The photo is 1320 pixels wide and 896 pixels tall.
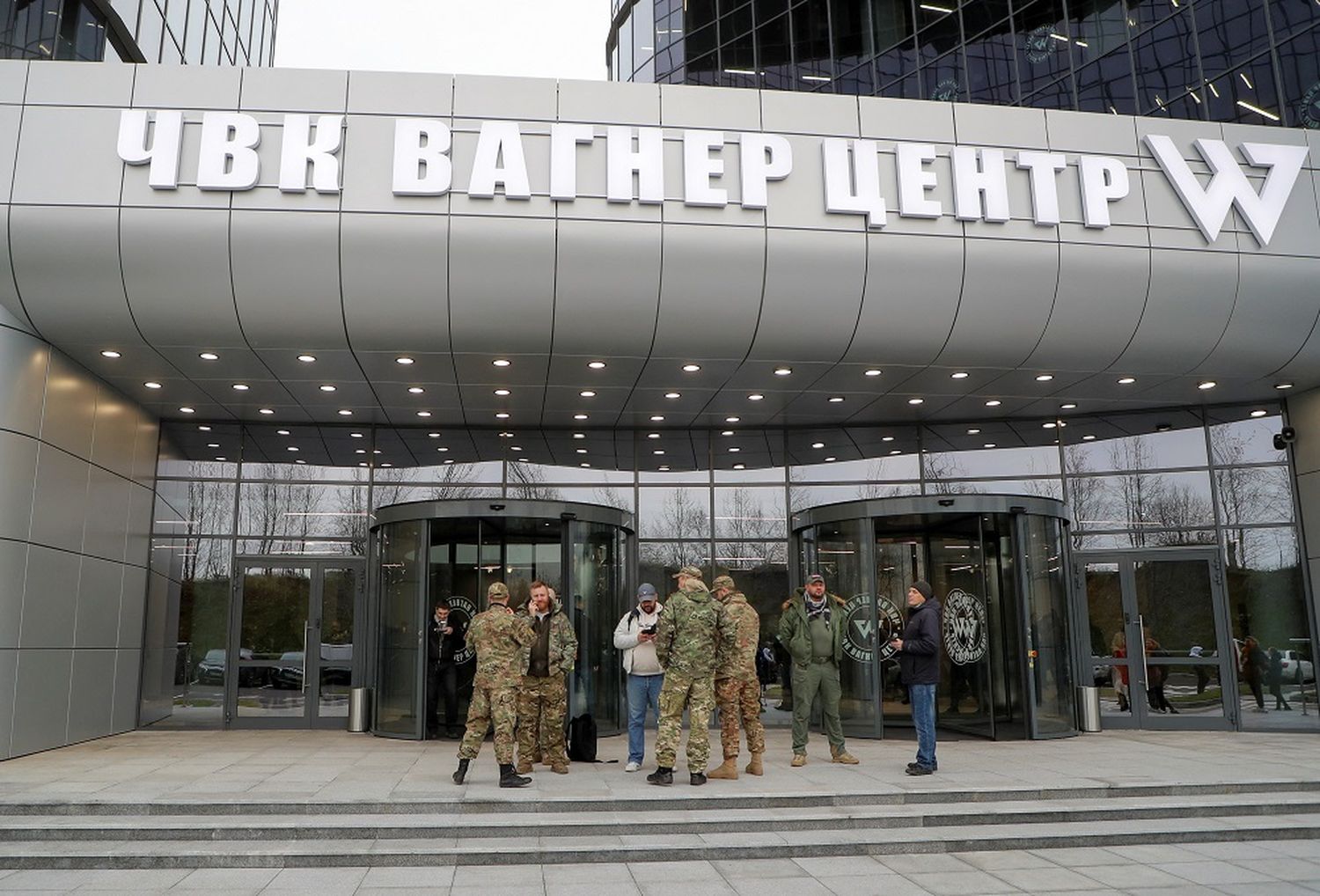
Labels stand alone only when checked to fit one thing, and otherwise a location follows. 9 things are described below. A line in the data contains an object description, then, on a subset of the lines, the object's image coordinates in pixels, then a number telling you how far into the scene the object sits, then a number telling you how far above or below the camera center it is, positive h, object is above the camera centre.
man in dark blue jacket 9.26 -0.36
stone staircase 6.93 -1.55
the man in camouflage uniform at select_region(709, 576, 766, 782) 9.13 -0.61
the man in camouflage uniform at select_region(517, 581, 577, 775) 9.27 -0.57
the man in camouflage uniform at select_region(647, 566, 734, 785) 8.68 -0.44
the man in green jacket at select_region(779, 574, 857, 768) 10.12 -0.34
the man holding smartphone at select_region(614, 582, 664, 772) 9.43 -0.32
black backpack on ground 10.16 -1.22
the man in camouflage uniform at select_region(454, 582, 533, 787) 8.47 -0.52
